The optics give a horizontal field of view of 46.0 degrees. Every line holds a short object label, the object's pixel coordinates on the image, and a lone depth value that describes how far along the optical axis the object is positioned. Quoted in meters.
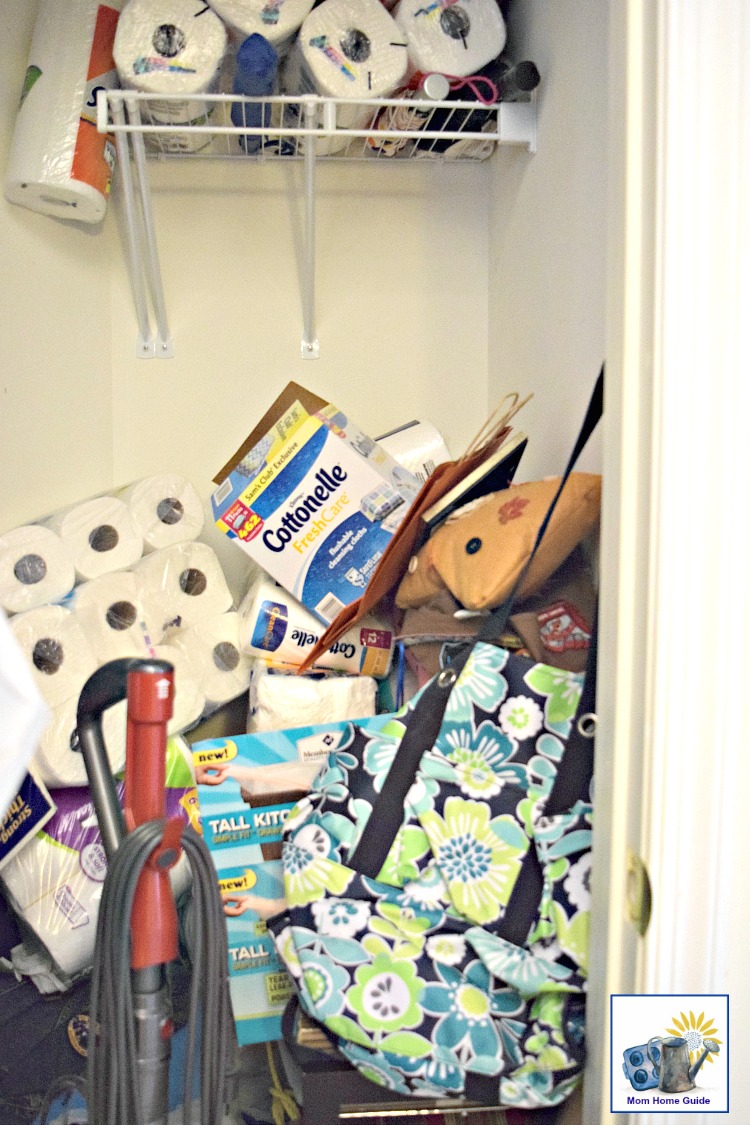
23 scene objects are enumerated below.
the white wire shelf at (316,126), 1.51
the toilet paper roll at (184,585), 1.56
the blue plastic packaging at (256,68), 1.47
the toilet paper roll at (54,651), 1.39
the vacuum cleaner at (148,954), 0.71
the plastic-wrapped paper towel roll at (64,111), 1.52
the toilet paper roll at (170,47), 1.50
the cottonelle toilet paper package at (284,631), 1.50
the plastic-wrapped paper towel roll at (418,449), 1.75
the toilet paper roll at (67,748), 1.35
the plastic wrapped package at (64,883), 1.32
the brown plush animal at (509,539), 1.11
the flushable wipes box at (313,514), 1.54
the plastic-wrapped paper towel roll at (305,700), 1.43
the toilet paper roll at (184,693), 1.50
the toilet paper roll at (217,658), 1.56
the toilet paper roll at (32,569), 1.42
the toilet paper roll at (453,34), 1.57
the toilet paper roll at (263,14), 1.54
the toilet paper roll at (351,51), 1.53
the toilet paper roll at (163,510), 1.63
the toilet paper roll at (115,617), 1.47
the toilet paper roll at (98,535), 1.52
